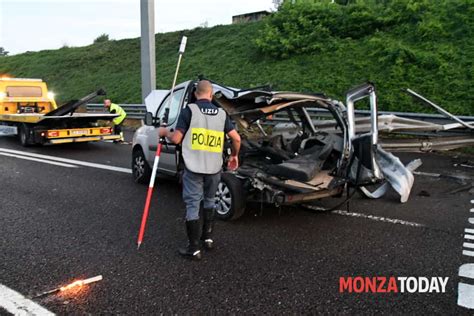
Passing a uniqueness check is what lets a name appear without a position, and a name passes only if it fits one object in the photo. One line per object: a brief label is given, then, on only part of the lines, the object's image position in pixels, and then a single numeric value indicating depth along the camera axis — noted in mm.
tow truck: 11469
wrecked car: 5082
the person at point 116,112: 12786
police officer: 4207
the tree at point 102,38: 40719
